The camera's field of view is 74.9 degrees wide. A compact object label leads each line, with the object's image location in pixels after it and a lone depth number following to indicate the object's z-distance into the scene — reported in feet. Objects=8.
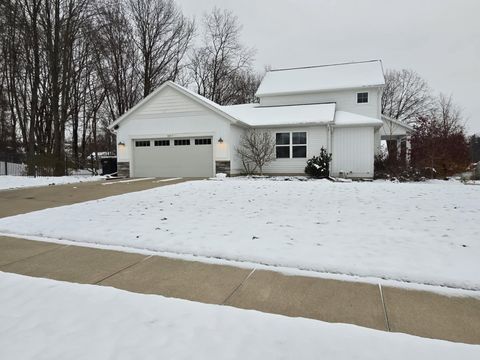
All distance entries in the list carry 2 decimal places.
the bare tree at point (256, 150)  53.21
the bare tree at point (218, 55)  98.58
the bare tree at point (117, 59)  73.92
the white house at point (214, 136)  51.31
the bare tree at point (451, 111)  67.17
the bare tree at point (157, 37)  82.84
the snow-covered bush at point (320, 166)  49.57
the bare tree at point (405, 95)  121.70
